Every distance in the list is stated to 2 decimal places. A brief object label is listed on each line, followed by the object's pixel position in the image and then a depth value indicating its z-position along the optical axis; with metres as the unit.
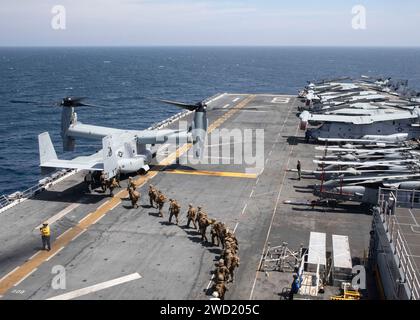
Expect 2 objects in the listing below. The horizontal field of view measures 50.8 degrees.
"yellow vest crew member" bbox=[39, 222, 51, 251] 23.81
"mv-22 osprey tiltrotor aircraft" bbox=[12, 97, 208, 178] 36.12
